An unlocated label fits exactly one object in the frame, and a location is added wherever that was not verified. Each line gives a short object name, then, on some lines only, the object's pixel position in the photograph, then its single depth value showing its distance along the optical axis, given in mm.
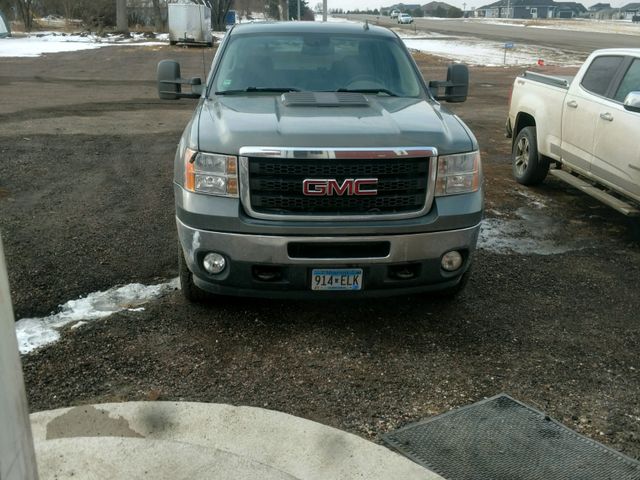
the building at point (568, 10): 160750
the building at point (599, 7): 180038
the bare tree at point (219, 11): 56688
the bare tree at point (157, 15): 53094
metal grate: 3045
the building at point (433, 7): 156375
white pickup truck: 6066
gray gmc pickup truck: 3938
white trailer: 34688
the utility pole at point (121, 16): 46700
